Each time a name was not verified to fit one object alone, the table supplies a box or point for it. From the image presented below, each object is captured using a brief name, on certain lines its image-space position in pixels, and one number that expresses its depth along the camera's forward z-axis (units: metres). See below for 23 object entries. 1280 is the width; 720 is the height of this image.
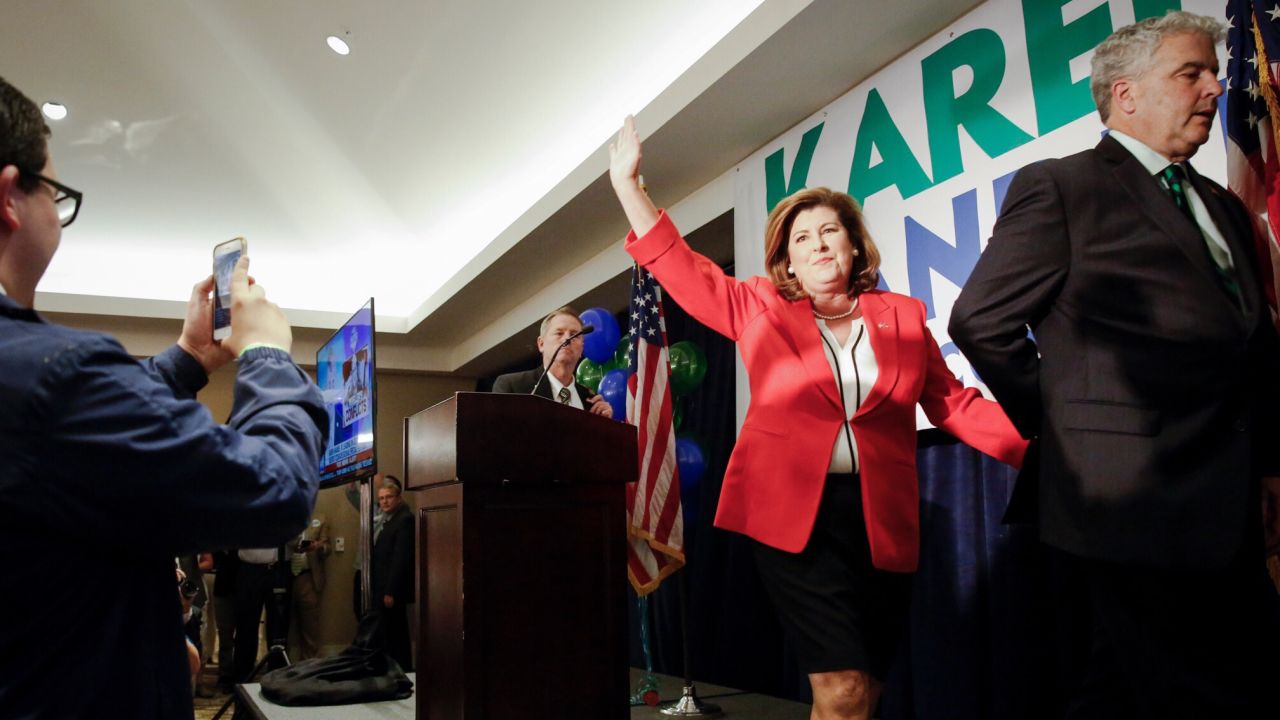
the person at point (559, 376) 3.53
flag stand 3.42
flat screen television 3.88
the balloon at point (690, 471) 4.10
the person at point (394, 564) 6.54
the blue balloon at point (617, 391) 4.22
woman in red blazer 1.73
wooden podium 1.93
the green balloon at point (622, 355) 4.55
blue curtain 2.75
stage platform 3.11
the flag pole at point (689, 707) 3.14
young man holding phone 0.77
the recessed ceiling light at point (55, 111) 5.97
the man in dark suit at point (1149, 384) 1.21
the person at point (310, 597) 8.65
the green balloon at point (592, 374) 4.60
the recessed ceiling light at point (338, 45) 5.21
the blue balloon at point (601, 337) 4.30
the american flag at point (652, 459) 3.62
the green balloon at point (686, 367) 4.25
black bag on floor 3.31
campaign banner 2.71
